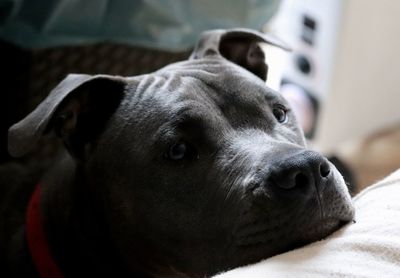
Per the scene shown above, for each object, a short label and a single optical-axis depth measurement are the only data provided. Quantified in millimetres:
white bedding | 518
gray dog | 583
